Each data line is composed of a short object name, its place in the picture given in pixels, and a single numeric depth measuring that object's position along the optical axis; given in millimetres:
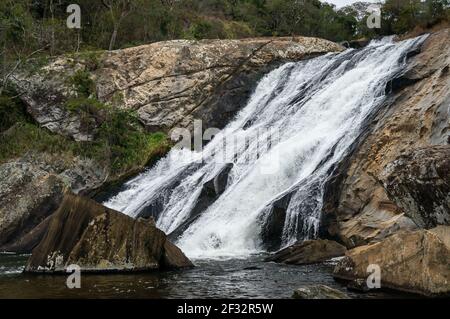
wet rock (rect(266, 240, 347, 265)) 16469
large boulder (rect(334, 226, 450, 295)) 11414
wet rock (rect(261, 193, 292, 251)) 19734
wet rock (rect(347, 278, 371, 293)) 11919
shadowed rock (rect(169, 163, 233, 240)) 22038
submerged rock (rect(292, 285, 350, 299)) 10461
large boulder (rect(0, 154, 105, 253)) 25844
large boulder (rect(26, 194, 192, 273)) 15188
